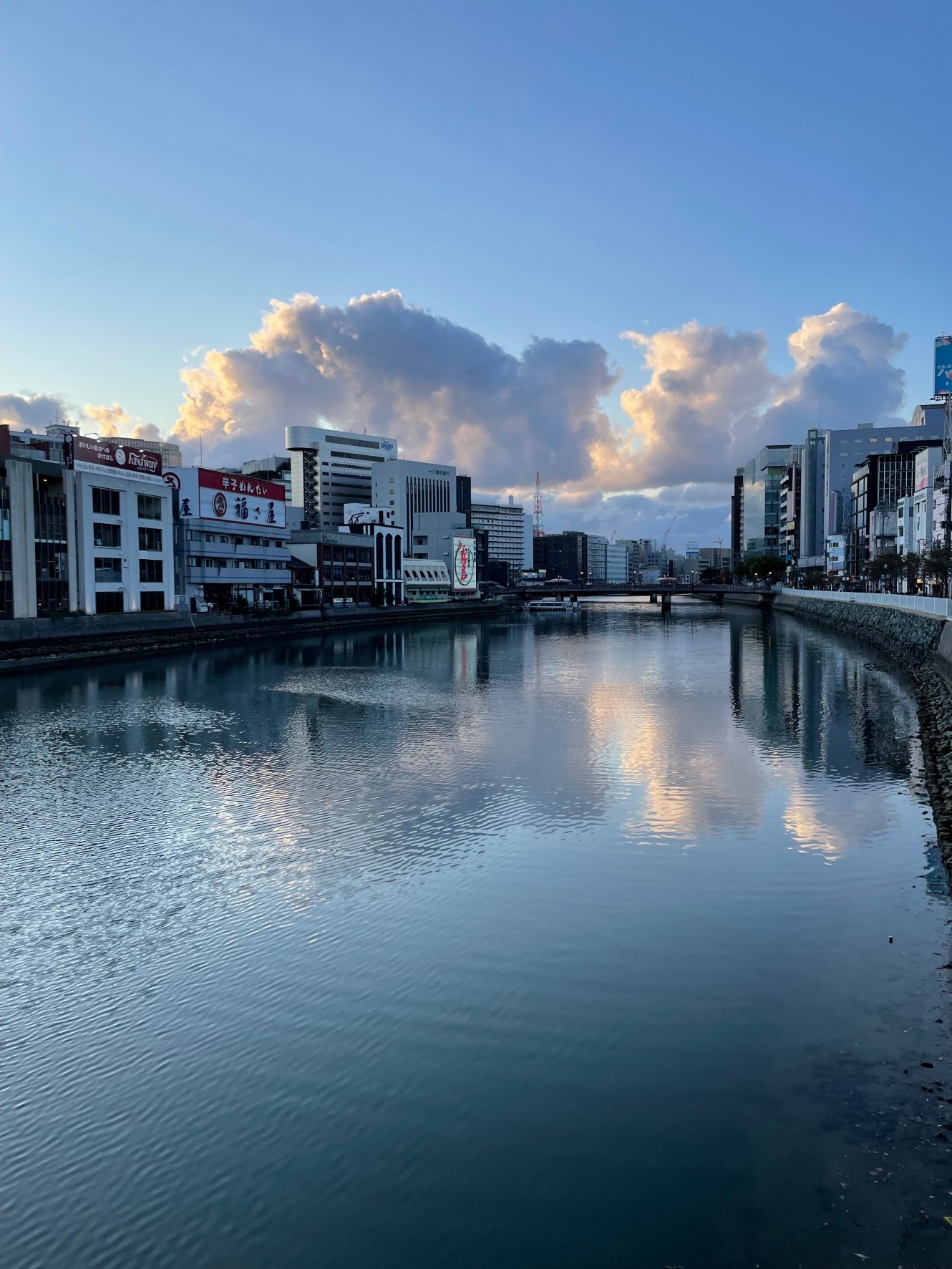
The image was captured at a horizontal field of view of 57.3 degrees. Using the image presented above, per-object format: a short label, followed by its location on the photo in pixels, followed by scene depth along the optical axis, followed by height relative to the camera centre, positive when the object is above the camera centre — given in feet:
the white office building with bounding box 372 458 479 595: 500.33 +35.92
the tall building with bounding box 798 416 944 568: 542.16 +76.75
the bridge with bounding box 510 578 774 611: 459.32 -4.58
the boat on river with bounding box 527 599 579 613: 518.37 -14.10
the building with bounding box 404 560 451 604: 459.32 +0.87
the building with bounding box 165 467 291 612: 275.39 +15.22
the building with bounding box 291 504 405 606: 373.20 +11.73
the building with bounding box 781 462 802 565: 592.60 +48.08
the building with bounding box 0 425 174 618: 195.11 +14.02
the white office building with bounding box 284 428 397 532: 627.05 +80.93
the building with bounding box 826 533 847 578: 491.31 +16.28
